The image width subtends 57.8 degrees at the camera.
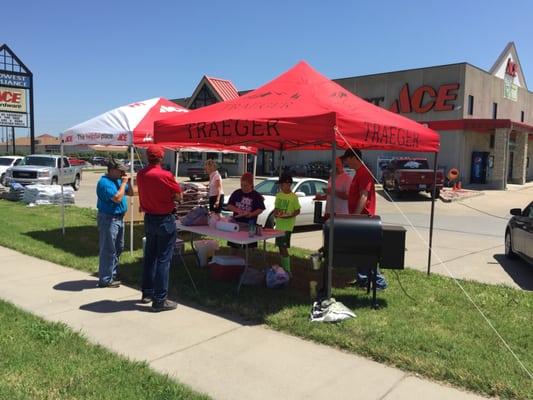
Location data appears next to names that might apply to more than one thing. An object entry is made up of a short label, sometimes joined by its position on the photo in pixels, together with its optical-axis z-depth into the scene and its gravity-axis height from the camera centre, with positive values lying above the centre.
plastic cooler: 6.83 -1.60
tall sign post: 26.41 +3.02
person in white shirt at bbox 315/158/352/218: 6.96 -0.45
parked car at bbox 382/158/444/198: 22.70 -0.77
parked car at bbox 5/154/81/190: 21.09 -1.00
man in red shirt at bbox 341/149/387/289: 6.22 -0.46
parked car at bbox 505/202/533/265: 8.05 -1.29
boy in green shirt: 6.93 -0.81
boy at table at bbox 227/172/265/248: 7.18 -0.71
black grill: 5.58 -1.00
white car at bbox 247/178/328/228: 12.39 -0.89
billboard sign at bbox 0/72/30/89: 26.28 +3.77
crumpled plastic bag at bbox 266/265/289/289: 6.47 -1.64
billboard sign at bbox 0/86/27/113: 26.62 +2.74
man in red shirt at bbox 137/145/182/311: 5.50 -0.75
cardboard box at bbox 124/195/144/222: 11.98 -1.60
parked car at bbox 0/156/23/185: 27.17 -0.74
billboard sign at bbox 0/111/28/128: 27.06 +1.65
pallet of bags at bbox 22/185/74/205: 17.06 -1.63
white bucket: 7.75 -1.54
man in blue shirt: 6.35 -0.83
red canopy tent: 5.59 +0.45
